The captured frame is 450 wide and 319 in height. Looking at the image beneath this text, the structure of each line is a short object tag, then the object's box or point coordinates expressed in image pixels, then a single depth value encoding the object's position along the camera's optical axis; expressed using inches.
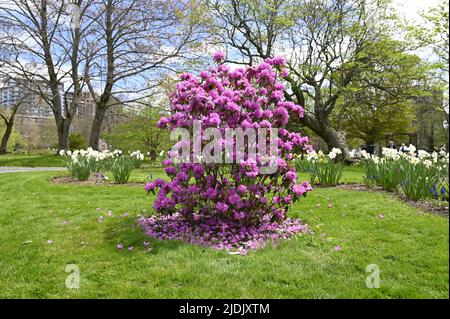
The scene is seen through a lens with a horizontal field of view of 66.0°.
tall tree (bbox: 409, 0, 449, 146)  548.4
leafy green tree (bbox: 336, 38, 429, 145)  596.7
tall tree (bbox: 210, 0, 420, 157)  617.3
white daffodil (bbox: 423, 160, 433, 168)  227.4
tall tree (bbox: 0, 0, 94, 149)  633.6
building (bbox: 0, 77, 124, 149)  763.2
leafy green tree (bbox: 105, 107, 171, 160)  864.9
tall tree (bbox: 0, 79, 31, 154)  706.2
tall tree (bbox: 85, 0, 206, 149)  648.8
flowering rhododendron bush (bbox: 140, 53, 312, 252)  164.9
